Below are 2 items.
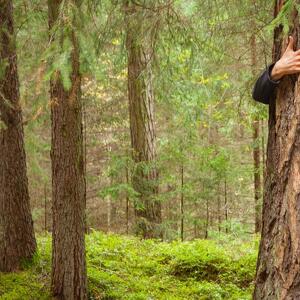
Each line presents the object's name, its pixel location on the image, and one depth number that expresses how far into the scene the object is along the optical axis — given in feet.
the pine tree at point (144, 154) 32.99
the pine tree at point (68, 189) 15.74
